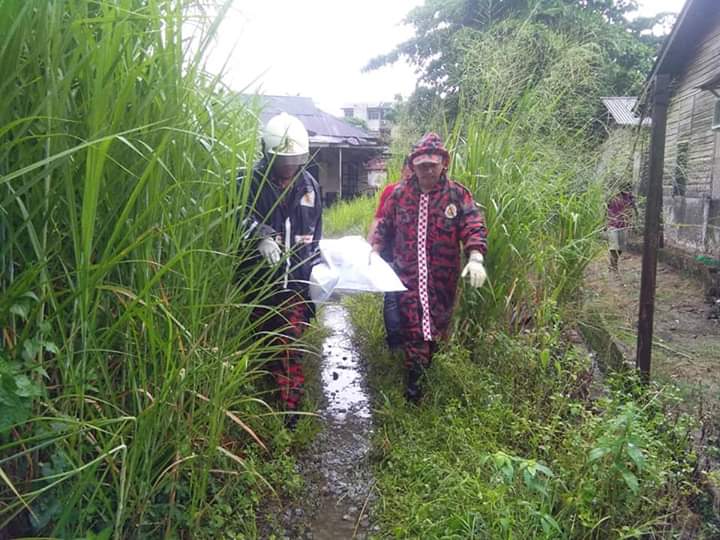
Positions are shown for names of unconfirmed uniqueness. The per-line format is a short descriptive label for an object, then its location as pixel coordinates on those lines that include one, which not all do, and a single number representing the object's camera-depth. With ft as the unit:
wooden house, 22.93
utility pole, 8.66
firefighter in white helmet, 9.25
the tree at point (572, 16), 43.09
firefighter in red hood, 10.84
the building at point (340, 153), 48.24
